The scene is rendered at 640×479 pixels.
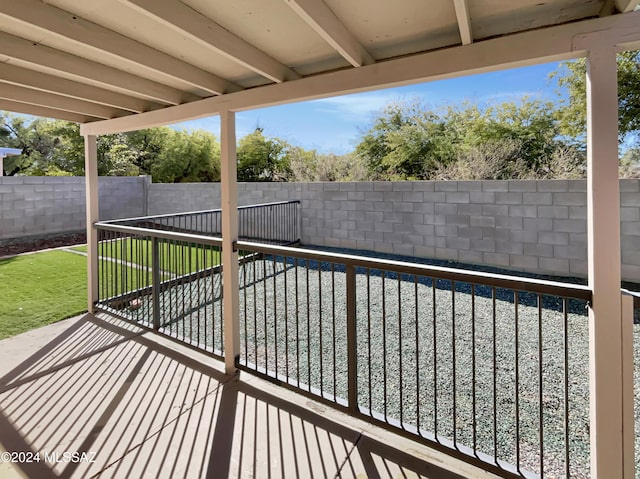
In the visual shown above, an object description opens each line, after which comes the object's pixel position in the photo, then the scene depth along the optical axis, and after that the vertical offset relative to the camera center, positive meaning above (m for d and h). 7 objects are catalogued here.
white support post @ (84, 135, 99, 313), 3.84 +0.24
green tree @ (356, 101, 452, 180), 10.59 +2.62
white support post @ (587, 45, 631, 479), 1.46 -0.17
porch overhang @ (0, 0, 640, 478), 1.47 +0.94
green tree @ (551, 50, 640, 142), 7.22 +2.76
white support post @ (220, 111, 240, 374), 2.69 -0.05
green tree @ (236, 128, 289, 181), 13.85 +2.92
